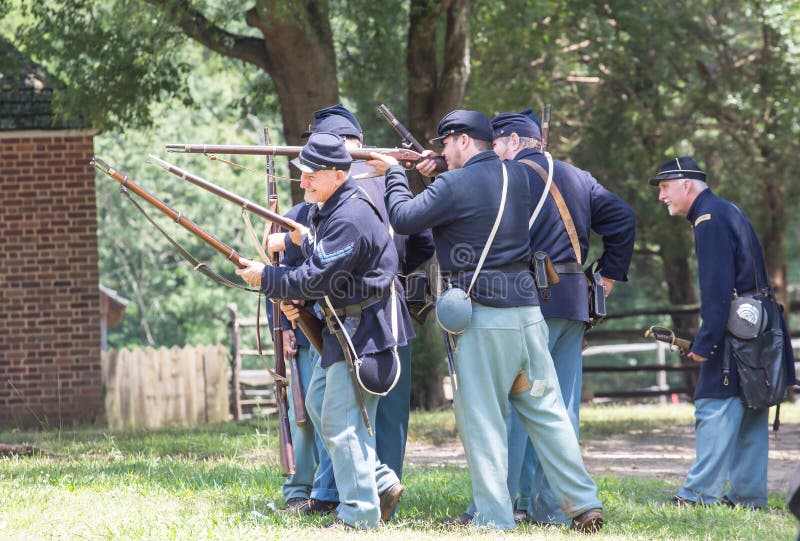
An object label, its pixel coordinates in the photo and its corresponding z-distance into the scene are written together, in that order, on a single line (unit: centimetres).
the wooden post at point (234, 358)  3681
